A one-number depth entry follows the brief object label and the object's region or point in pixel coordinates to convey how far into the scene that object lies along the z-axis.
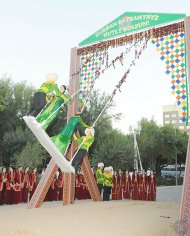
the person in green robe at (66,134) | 7.01
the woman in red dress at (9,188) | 10.43
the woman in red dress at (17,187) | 10.68
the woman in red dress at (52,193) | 11.67
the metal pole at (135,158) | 22.70
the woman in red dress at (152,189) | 12.05
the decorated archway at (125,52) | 8.16
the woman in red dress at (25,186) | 11.05
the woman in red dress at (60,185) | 11.84
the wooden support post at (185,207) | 5.62
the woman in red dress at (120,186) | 12.35
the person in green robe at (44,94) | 6.96
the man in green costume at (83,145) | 6.75
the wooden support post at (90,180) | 10.07
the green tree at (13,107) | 27.03
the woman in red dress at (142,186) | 12.15
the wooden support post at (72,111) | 9.69
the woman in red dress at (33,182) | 11.29
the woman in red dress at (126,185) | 12.45
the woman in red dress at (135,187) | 12.24
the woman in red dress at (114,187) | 12.24
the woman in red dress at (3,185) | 10.23
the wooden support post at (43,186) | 9.05
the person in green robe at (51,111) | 6.88
